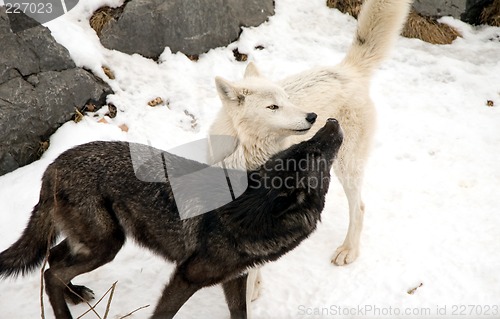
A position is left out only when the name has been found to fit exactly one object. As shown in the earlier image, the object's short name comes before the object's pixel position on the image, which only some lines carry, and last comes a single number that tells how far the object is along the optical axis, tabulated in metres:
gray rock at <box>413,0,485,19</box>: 8.16
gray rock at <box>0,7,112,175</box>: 5.52
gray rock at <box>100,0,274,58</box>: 6.79
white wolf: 4.21
